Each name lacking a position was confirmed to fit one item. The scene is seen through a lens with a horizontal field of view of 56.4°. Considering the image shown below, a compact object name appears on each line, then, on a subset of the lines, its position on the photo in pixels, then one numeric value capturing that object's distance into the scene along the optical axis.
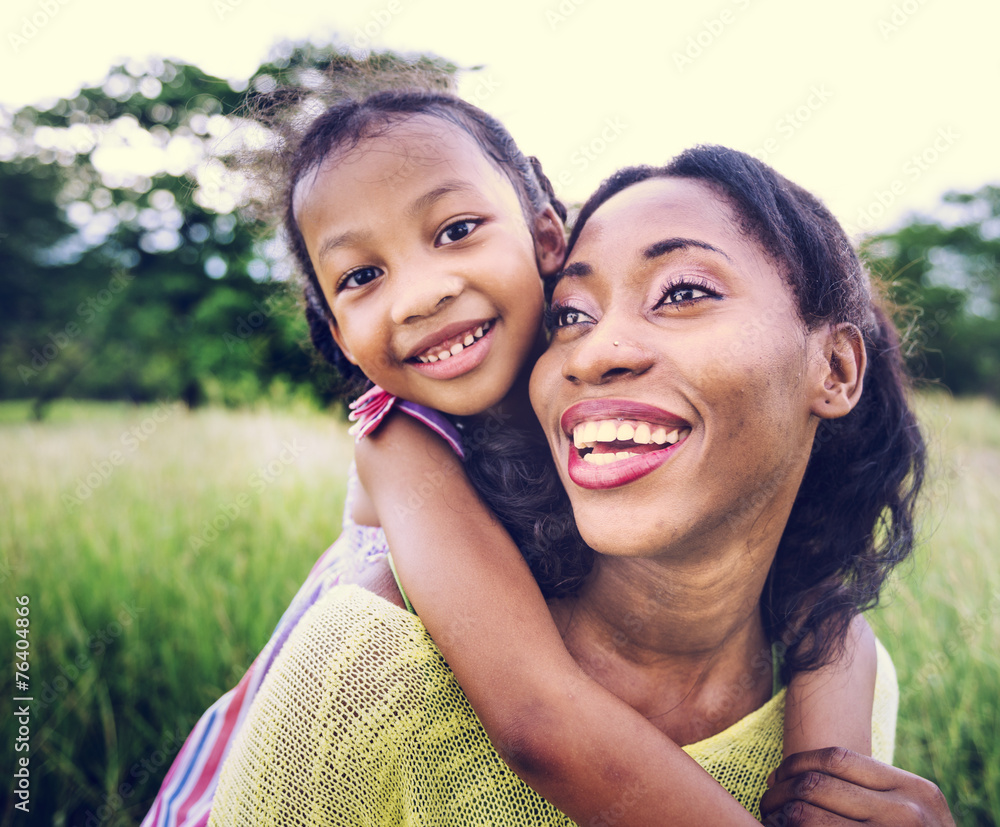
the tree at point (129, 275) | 10.19
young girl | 0.34
